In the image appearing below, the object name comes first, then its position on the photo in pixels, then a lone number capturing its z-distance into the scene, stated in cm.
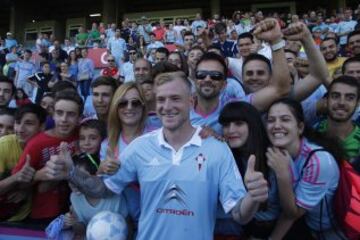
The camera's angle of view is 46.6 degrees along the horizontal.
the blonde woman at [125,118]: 373
